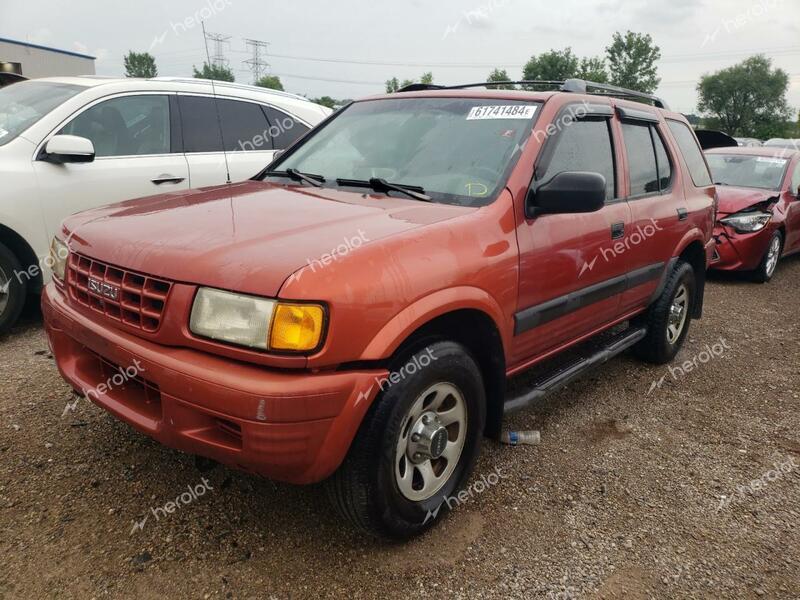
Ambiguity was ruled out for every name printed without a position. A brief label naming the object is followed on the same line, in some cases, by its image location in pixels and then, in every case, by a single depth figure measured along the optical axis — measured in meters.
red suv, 1.87
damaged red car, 7.04
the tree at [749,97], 64.81
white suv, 4.07
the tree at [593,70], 58.41
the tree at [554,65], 60.91
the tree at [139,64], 74.94
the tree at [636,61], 59.03
